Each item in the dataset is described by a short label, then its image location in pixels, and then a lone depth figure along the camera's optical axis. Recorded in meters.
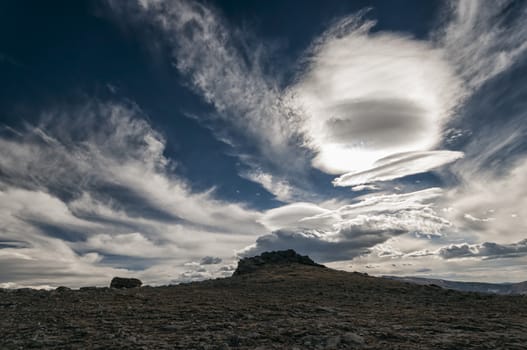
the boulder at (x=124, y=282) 38.84
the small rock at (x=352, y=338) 10.52
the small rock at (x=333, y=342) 10.26
